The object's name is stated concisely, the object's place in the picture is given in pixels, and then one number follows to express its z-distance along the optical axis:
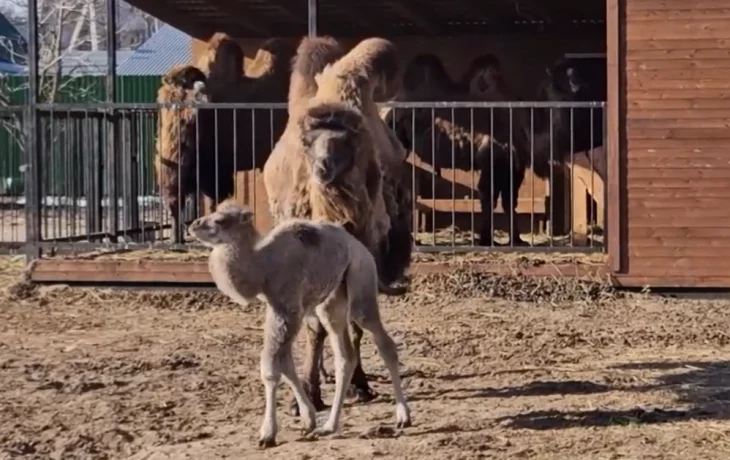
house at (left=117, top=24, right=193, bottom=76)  43.62
